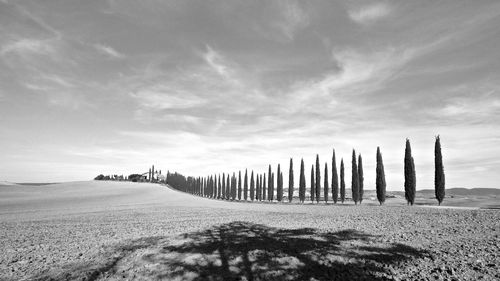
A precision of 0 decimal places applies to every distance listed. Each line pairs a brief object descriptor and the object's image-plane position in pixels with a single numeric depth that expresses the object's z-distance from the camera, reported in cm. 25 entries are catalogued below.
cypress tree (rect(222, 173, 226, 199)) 8569
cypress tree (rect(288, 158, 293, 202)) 6376
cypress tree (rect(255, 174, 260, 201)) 7438
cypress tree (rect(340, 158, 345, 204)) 5339
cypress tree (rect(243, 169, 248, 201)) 7962
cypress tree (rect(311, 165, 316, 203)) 5949
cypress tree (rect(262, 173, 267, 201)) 7343
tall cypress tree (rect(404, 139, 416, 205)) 4103
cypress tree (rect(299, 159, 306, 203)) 6070
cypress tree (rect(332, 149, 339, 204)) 5438
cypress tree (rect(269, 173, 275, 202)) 6874
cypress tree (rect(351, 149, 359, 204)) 4966
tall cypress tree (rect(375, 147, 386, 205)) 4506
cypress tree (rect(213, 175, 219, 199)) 9164
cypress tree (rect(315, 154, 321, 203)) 5813
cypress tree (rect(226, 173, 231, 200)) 8111
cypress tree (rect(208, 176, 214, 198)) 9388
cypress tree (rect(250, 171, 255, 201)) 7328
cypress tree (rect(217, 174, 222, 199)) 8718
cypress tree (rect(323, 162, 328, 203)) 5548
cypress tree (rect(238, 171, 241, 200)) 8116
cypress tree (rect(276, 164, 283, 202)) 6662
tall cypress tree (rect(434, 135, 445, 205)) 3938
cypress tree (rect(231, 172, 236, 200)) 8025
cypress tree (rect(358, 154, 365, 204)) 5066
